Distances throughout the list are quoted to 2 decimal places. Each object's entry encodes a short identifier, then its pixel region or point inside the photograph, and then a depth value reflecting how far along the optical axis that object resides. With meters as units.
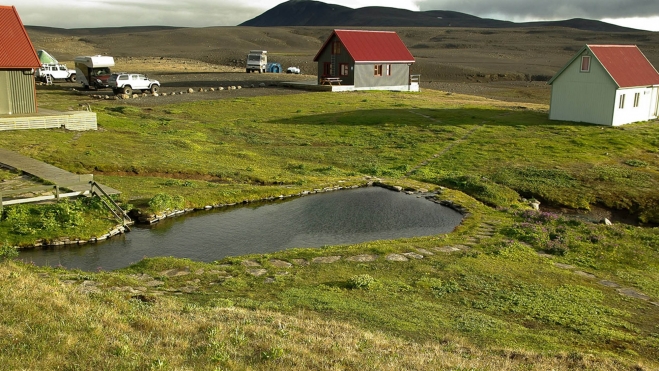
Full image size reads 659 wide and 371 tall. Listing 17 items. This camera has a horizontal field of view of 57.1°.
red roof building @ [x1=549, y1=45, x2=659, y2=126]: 50.66
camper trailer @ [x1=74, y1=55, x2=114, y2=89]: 70.69
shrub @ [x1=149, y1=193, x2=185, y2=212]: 26.25
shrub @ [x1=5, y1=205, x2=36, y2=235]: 22.28
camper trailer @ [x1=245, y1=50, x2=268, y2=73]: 98.94
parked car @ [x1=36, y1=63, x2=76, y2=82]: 77.75
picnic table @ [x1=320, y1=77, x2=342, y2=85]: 75.25
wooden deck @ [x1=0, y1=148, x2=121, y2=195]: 25.45
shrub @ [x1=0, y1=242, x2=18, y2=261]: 19.06
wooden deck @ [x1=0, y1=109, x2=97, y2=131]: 38.75
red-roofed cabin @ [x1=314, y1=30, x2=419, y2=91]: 75.56
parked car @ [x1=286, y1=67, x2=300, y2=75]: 109.80
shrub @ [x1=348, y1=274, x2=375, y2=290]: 17.66
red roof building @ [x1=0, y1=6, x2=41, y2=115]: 39.91
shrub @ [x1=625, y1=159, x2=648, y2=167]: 39.62
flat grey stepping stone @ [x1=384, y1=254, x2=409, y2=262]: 20.73
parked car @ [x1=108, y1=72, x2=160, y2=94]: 65.94
